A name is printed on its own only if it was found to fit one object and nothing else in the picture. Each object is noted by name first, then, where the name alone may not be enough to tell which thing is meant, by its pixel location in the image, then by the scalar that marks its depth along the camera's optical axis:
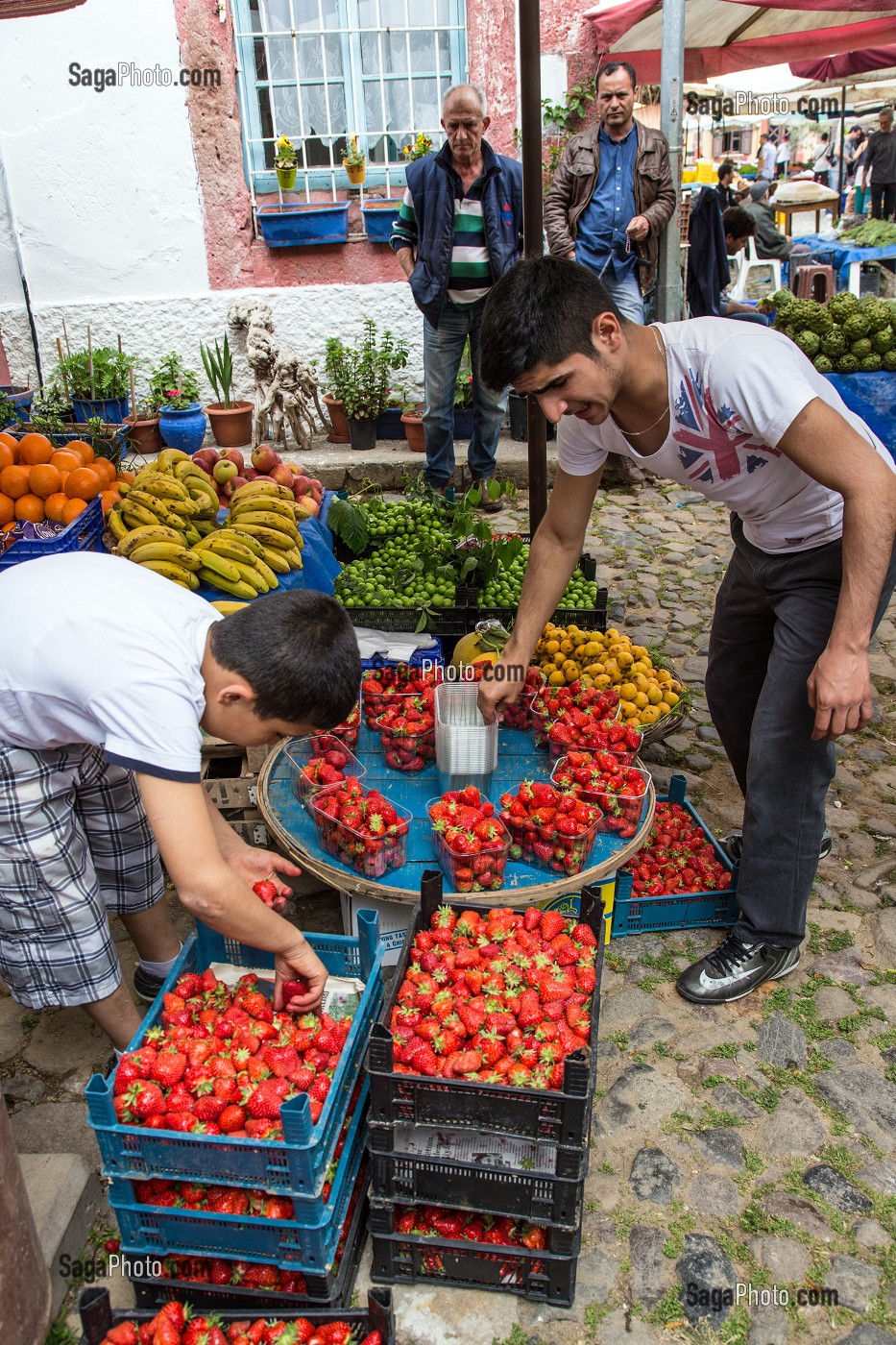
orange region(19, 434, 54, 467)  4.86
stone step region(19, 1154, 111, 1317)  2.32
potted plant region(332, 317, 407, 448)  8.72
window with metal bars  8.44
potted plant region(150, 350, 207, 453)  8.42
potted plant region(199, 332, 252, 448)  8.50
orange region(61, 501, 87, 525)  4.57
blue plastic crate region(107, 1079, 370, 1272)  2.03
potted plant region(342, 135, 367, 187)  8.73
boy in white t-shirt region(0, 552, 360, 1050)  2.01
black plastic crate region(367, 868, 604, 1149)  2.04
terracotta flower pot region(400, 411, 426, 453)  8.62
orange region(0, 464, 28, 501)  4.61
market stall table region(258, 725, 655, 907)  2.88
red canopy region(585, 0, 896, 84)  8.23
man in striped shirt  6.52
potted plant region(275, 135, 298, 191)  8.60
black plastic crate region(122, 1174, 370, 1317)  2.11
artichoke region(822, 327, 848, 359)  7.07
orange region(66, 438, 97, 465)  5.12
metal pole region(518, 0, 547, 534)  3.53
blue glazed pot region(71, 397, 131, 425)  8.40
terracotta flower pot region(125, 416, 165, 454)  8.52
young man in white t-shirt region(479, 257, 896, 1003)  2.46
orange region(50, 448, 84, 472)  4.87
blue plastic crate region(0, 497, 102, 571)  4.24
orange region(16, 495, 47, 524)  4.56
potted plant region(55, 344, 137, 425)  8.41
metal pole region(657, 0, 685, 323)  7.45
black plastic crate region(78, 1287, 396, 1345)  1.93
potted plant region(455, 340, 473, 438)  8.55
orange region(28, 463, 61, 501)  4.64
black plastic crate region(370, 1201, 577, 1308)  2.22
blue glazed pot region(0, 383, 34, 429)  7.60
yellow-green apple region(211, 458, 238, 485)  5.49
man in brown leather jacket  7.18
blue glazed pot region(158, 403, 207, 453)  8.41
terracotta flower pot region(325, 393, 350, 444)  8.82
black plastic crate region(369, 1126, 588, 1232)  2.12
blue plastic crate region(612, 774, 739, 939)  3.42
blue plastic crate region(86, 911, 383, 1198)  1.92
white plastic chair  13.79
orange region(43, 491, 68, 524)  4.61
